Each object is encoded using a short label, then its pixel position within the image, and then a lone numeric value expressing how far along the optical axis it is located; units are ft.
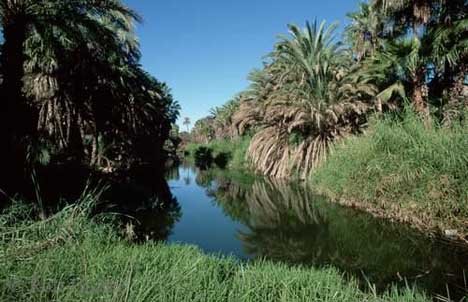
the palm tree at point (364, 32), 61.41
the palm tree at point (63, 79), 30.40
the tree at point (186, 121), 420.36
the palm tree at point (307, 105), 58.13
